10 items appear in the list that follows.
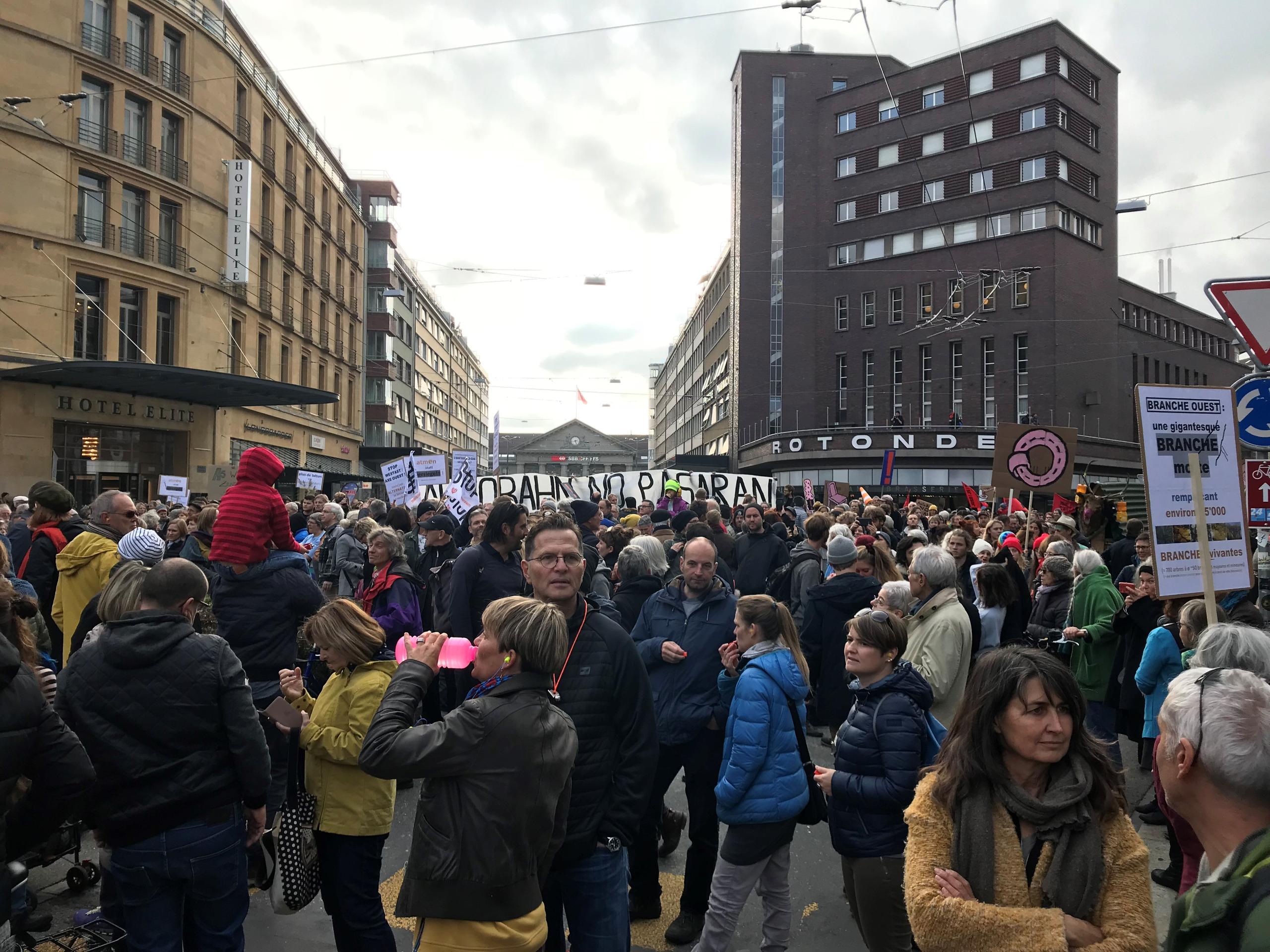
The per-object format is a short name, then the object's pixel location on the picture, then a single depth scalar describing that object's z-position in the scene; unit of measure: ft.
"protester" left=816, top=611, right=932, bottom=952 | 11.28
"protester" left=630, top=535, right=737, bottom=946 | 15.15
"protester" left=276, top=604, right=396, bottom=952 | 11.90
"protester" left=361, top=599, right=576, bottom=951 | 8.67
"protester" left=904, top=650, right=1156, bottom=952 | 7.36
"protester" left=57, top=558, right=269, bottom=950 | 10.34
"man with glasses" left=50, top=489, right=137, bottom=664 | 18.06
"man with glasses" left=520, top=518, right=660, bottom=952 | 10.72
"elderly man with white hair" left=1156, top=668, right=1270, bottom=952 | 5.57
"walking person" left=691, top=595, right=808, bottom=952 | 12.78
